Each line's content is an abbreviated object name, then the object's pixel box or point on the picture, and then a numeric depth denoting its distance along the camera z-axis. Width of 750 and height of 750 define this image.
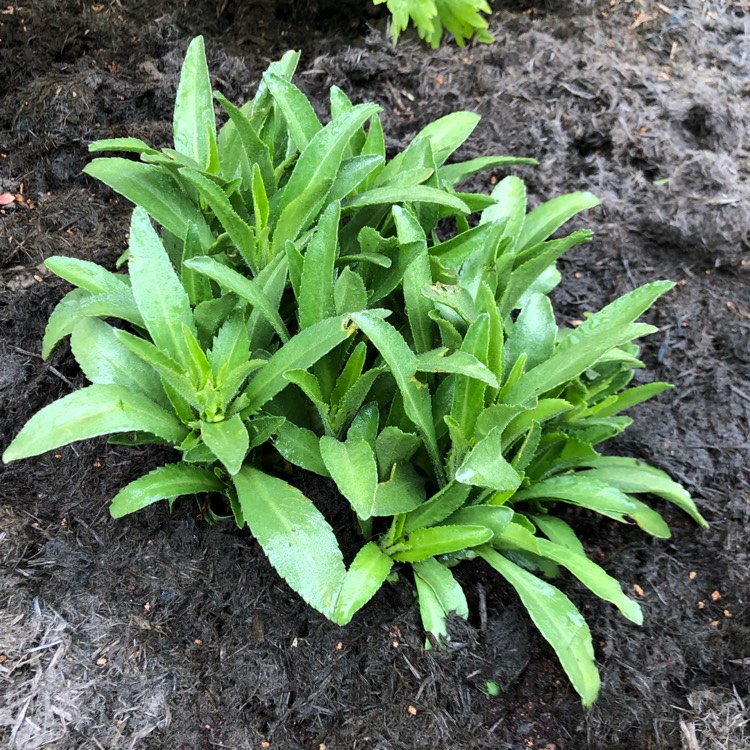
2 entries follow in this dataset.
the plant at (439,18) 0.63
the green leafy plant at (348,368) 0.40
